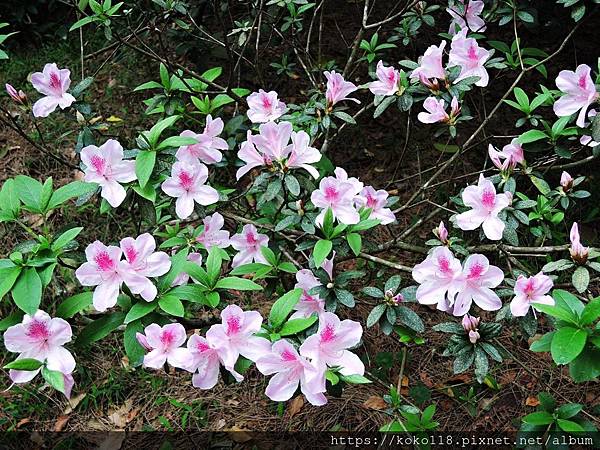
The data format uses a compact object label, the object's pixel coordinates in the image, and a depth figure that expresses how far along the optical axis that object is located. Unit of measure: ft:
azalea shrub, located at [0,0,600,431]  4.40
